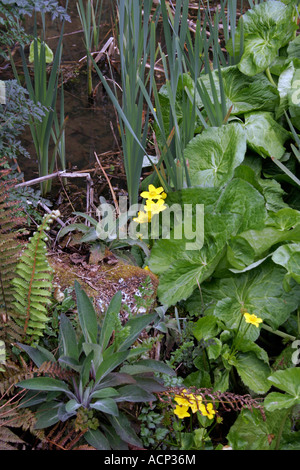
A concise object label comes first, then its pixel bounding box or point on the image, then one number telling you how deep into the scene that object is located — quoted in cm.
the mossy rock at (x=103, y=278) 151
